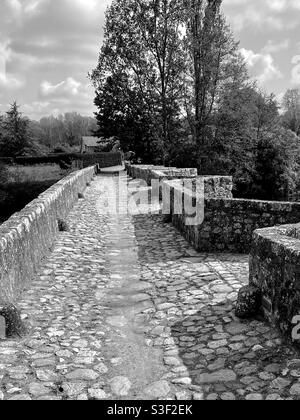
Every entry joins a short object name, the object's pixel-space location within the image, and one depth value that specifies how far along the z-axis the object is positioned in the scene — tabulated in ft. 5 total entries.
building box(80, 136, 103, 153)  232.53
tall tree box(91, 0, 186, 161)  96.02
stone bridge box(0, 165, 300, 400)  11.81
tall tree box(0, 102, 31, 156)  183.32
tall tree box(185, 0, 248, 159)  96.68
